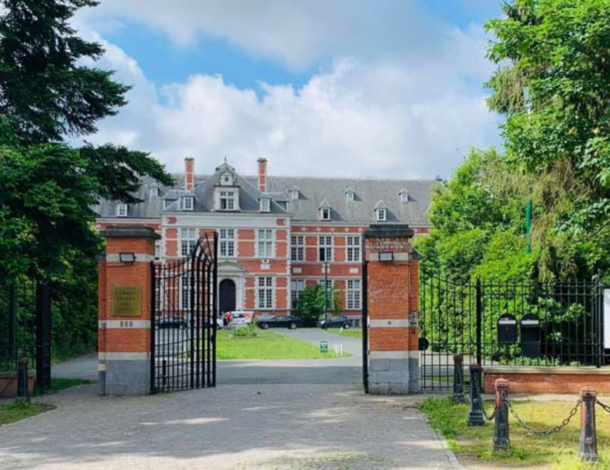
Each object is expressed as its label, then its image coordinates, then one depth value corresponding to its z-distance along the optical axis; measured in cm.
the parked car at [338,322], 6344
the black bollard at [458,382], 1378
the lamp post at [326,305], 5982
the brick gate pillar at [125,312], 1545
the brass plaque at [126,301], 1552
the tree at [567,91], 1374
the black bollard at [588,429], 868
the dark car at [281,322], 6169
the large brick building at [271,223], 6619
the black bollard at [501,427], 957
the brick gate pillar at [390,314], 1527
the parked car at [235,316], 5560
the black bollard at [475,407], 1148
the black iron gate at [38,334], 1612
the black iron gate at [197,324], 1590
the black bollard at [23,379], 1428
